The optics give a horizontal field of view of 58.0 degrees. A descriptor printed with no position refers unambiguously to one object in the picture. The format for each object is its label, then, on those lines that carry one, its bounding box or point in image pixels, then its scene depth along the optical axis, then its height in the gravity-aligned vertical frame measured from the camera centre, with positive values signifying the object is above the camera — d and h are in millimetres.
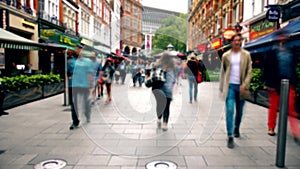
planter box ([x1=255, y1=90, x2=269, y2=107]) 8234 -832
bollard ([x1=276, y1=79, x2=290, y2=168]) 3201 -615
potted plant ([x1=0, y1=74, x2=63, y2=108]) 7527 -616
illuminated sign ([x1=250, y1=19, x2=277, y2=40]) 14642 +2538
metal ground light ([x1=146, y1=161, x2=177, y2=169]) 3322 -1179
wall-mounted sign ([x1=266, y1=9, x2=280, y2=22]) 12555 +2682
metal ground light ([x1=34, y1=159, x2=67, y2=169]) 3301 -1187
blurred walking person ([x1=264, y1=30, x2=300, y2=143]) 4496 +16
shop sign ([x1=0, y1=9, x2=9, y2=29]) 13362 +2493
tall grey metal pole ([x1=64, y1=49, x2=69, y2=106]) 8245 -919
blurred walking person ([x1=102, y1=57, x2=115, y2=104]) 8418 -185
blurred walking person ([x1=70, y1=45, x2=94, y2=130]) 5258 -205
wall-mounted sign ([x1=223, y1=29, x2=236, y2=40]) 17844 +2598
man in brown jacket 4270 -57
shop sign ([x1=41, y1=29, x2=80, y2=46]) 18391 +2349
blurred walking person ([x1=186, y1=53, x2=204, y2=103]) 8438 -2
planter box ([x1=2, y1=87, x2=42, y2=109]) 7364 -843
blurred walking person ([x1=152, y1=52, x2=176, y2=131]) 4777 -393
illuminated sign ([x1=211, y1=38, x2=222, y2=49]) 20764 +2305
